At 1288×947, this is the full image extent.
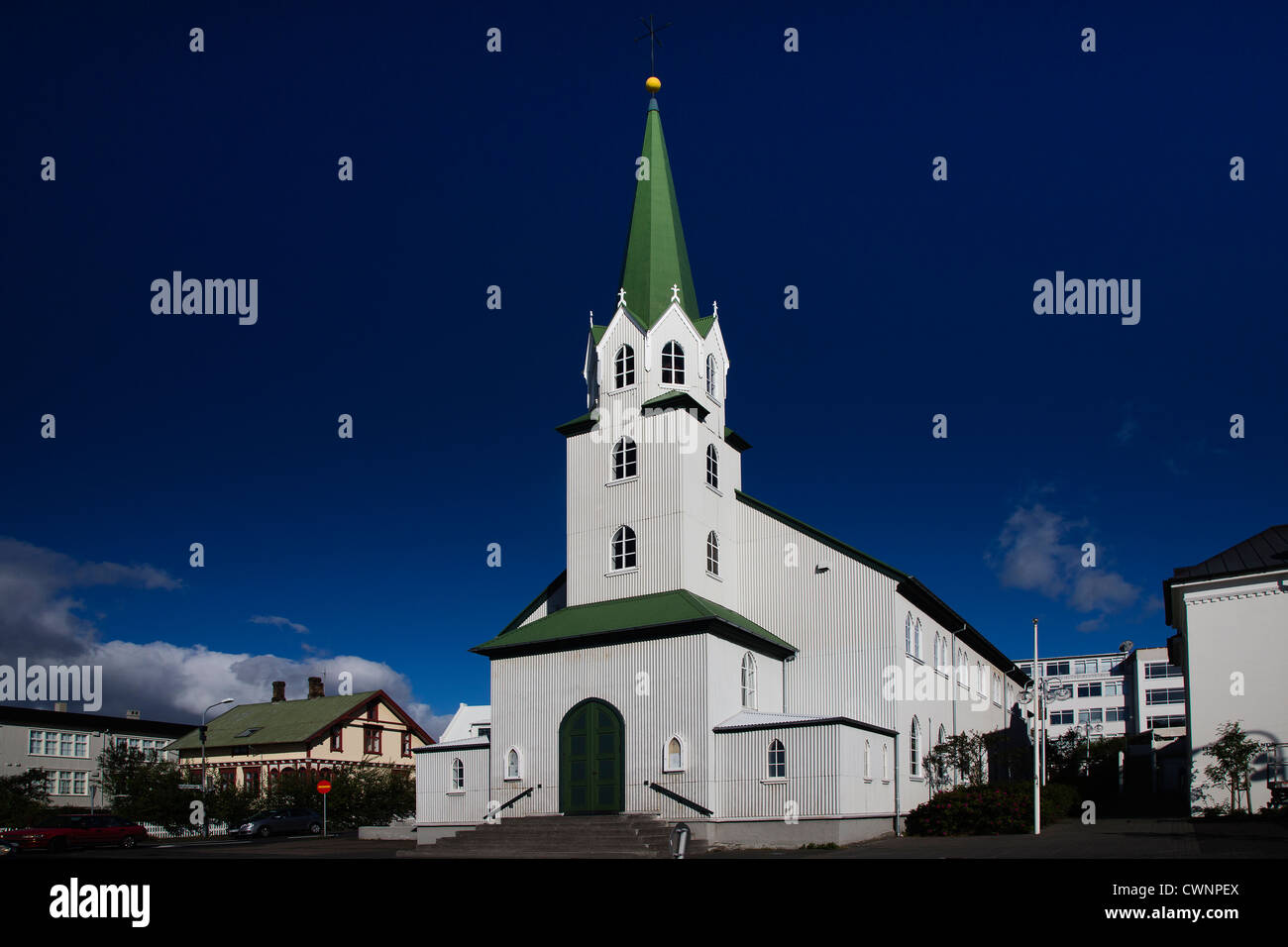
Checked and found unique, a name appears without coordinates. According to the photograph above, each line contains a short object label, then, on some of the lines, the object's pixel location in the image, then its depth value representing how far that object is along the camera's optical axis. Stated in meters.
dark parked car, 45.03
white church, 29.45
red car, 33.34
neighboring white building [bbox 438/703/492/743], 49.53
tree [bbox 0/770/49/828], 49.50
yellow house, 63.97
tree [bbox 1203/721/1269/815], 31.59
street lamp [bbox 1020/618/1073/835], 28.02
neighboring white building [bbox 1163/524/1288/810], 32.66
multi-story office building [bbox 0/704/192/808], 63.09
